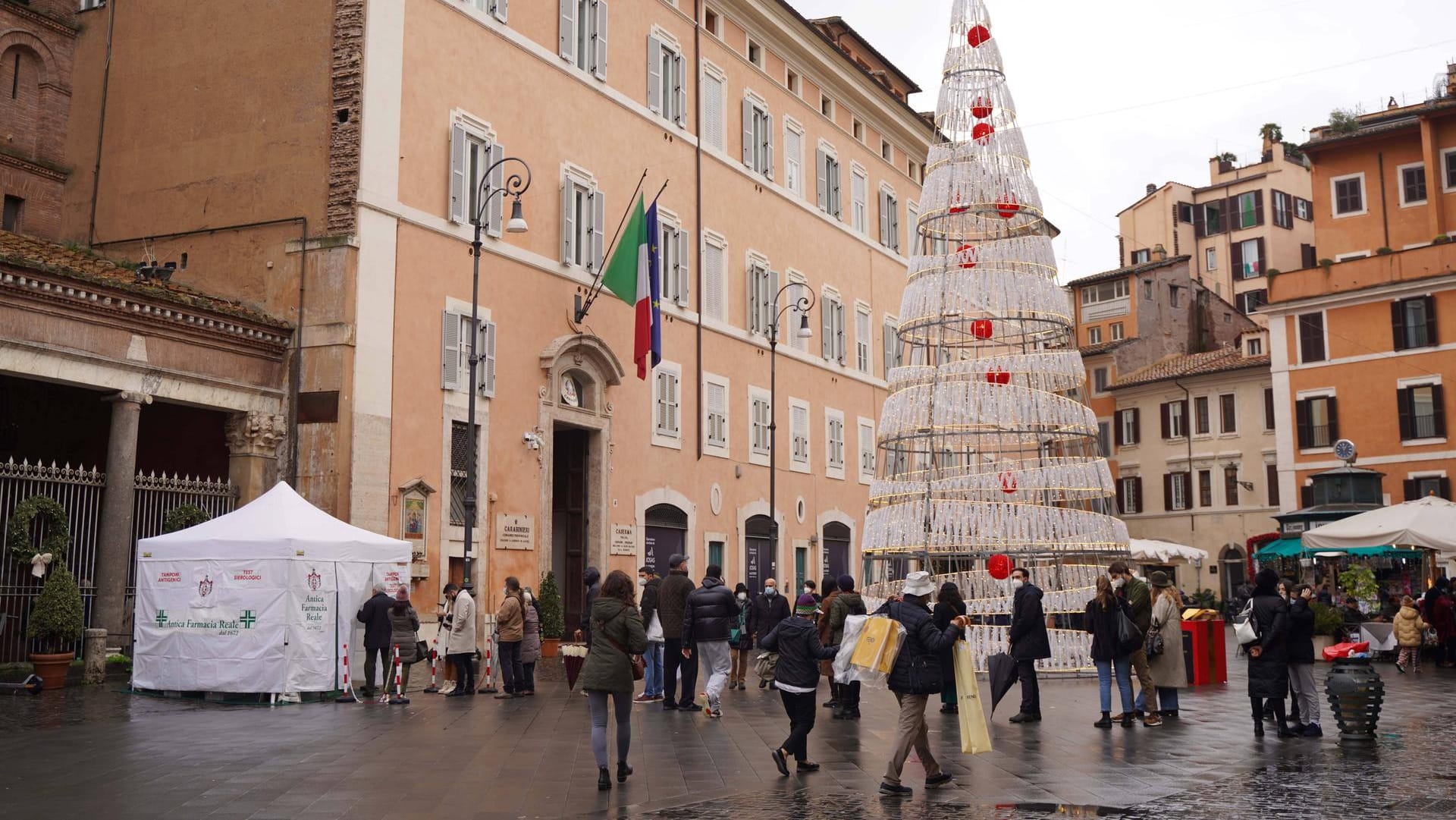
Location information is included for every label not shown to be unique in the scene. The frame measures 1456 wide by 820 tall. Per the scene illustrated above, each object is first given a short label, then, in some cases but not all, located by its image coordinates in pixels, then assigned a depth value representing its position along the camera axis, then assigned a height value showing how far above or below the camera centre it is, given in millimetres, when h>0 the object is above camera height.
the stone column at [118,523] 19688 +1024
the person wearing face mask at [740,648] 19984 -779
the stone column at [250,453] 21734 +2242
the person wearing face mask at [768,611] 17781 -212
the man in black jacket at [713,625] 15703 -341
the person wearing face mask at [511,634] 17984 -504
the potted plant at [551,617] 24531 -379
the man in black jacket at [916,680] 10312 -637
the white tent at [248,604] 17266 -105
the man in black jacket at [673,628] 16516 -392
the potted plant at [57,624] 17562 -358
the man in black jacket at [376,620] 17625 -318
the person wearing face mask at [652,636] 16672 -506
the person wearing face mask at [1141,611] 14711 -178
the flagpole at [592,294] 26938 +5849
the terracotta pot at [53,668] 17547 -918
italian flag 26203 +6040
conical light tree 20500 +2989
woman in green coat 10570 -498
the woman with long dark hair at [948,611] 12852 -164
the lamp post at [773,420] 30000 +4003
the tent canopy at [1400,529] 23812 +1135
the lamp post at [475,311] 20578 +4216
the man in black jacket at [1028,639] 14992 -480
